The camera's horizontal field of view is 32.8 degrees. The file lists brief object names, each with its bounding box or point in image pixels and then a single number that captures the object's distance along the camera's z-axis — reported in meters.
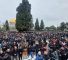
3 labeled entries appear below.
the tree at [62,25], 39.61
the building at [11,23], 58.44
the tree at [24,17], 29.91
